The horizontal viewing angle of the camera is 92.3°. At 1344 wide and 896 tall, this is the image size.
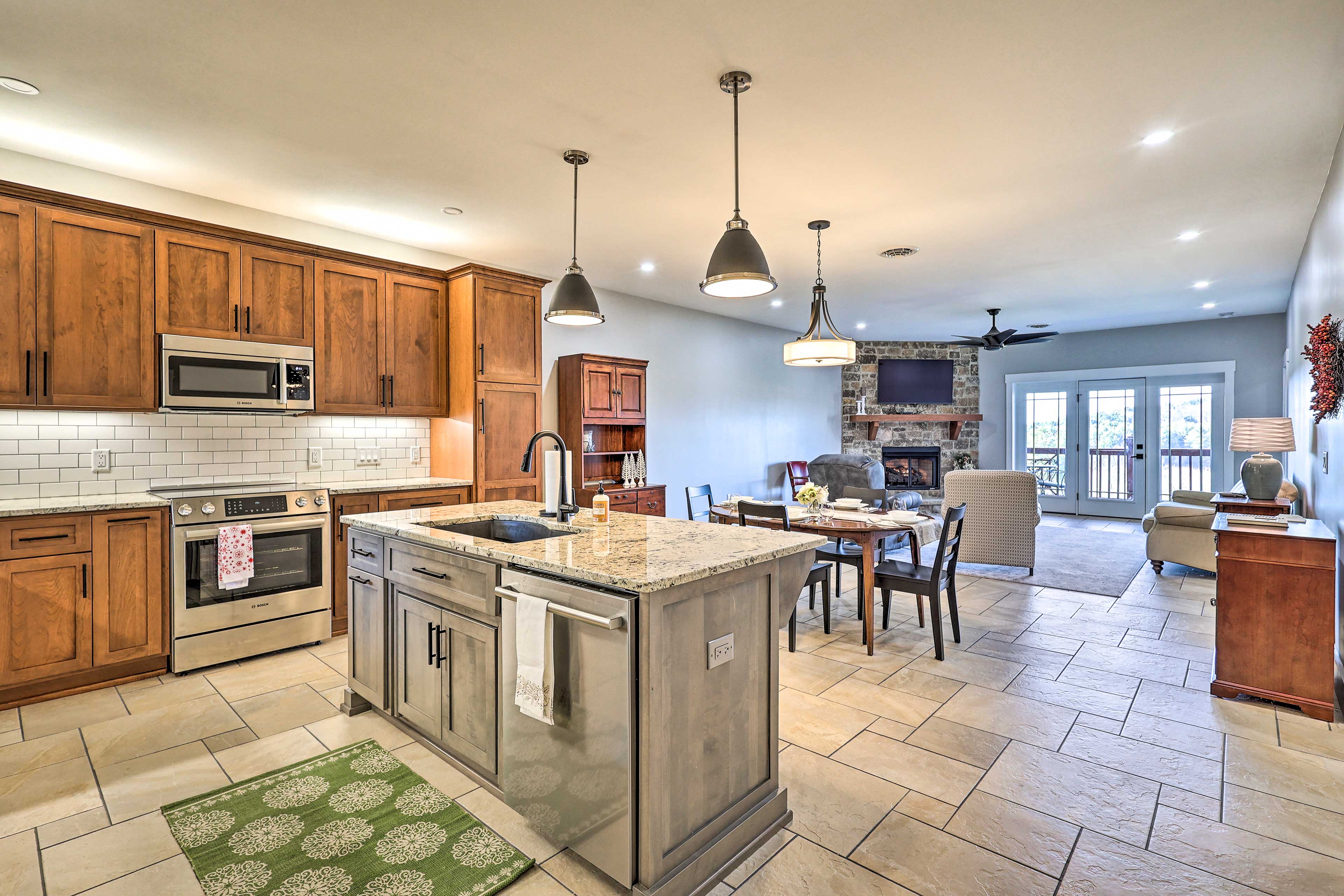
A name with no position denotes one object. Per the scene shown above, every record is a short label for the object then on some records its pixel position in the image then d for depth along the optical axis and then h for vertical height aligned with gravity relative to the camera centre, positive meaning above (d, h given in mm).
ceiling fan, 7363 +1187
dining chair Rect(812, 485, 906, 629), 4070 -737
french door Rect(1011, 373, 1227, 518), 8555 +13
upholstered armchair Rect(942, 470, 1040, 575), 5438 -635
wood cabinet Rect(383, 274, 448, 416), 4668 +696
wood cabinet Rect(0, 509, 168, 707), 3025 -808
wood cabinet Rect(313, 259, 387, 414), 4309 +680
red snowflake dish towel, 3539 -650
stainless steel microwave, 3658 +379
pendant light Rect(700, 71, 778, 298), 2482 +707
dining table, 3746 -526
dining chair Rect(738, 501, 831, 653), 3859 -804
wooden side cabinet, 2875 -804
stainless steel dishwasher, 1719 -840
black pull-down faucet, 2811 -248
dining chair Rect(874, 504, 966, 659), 3582 -790
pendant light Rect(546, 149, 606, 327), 3168 +687
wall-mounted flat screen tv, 10148 +920
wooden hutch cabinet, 5840 +186
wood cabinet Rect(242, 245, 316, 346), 3977 +907
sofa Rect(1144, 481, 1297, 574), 5422 -799
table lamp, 3727 -6
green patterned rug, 1871 -1277
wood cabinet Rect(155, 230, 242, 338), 3639 +900
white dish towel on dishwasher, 1892 -661
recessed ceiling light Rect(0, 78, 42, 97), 2684 +1486
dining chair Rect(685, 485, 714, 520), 5023 -423
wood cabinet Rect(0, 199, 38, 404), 3156 +677
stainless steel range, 3482 -793
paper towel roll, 2826 -168
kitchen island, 1712 -738
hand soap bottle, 2814 -303
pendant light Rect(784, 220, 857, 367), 4719 +700
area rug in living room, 5438 -1169
